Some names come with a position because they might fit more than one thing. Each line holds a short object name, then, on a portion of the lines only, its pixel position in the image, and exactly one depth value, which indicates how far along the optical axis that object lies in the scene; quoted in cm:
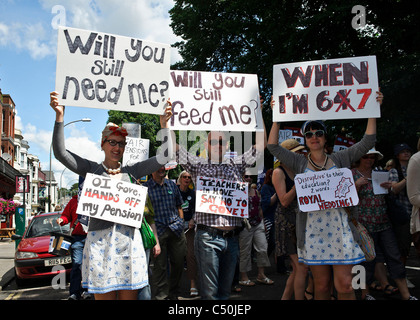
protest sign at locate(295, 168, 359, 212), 381
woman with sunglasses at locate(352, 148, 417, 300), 529
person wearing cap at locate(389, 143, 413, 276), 537
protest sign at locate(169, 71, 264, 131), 475
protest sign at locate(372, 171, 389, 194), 543
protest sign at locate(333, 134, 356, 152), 799
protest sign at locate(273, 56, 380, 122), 450
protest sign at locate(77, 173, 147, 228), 345
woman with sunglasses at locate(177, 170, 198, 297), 671
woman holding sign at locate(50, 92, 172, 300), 335
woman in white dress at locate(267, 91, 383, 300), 370
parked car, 855
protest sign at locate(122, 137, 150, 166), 838
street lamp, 3291
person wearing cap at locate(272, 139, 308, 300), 438
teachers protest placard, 400
